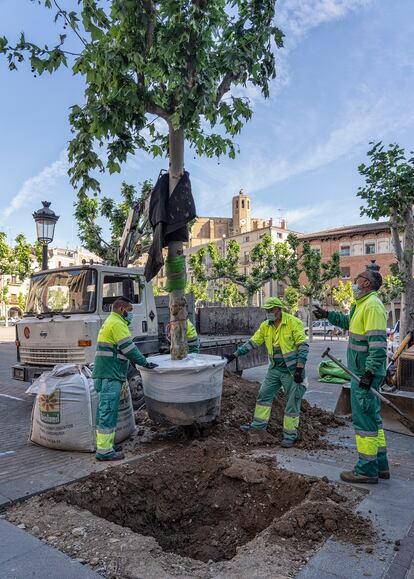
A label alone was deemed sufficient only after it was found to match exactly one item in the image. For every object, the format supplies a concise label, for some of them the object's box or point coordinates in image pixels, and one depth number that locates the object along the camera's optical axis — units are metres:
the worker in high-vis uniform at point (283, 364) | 5.33
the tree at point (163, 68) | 4.77
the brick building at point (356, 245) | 46.88
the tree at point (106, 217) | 17.73
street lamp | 9.97
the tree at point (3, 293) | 45.62
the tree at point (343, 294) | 40.94
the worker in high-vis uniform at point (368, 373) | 4.09
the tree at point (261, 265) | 25.94
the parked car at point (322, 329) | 39.59
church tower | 86.56
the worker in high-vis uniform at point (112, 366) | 4.84
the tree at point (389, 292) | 20.15
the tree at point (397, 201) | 11.23
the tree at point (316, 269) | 25.52
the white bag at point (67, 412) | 5.02
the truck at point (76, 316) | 6.96
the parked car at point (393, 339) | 12.48
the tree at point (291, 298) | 36.44
